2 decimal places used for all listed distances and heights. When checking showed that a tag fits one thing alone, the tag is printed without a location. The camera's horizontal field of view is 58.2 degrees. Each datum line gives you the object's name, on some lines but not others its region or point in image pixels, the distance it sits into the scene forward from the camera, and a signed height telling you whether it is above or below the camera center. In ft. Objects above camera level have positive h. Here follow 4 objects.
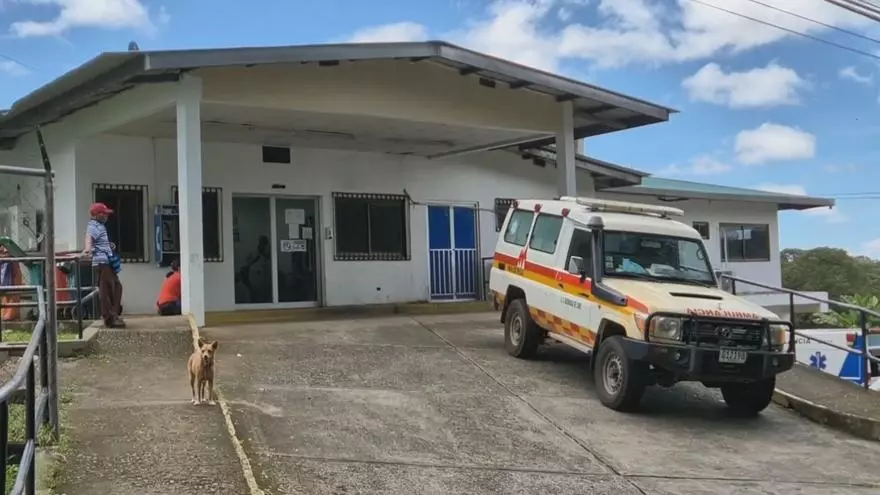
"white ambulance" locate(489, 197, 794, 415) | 25.32 -2.01
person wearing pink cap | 30.30 -0.06
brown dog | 21.76 -3.07
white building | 36.01 +6.07
